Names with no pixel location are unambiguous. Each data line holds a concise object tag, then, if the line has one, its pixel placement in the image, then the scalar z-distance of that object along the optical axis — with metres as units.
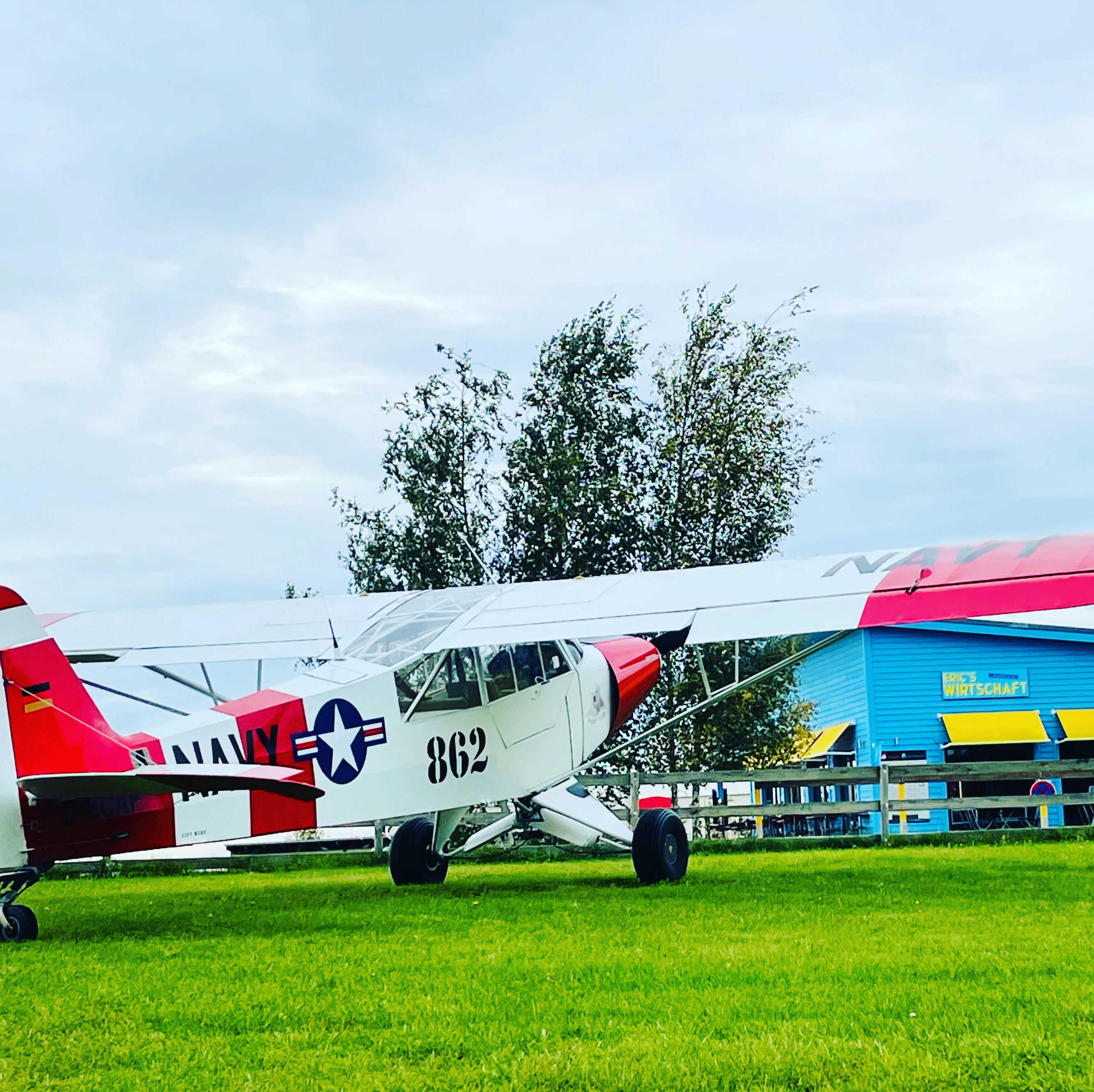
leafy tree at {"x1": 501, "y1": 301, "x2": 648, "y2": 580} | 23.69
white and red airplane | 8.38
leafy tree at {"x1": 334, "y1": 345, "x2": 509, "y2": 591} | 23.83
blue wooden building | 29.77
